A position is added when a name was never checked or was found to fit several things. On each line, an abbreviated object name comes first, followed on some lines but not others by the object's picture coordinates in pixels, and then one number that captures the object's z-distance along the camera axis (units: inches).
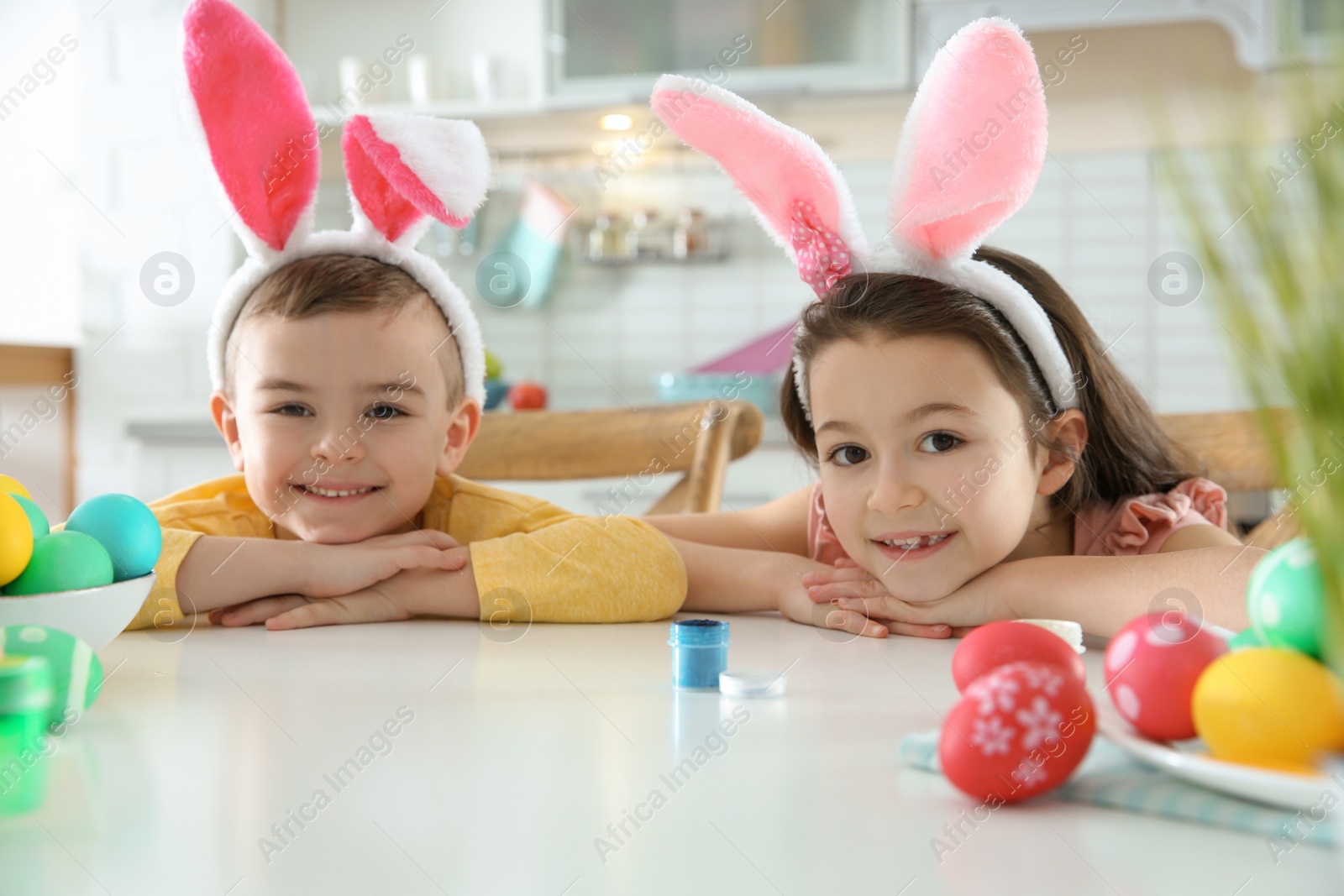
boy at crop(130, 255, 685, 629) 39.9
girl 33.8
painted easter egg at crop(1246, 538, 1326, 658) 16.2
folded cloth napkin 15.8
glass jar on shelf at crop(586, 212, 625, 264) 124.1
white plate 15.1
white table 15.2
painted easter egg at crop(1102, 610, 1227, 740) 18.0
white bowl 25.3
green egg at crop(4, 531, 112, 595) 26.6
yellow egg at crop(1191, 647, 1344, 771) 15.4
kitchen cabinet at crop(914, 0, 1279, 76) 97.9
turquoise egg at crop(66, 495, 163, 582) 29.2
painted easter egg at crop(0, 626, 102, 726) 22.4
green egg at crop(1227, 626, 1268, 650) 18.6
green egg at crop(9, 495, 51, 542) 28.2
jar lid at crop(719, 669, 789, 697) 26.7
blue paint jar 27.7
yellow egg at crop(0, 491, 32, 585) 25.9
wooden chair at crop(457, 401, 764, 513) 60.0
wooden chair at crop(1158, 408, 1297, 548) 61.0
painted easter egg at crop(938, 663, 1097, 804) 17.7
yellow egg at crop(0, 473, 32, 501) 29.7
